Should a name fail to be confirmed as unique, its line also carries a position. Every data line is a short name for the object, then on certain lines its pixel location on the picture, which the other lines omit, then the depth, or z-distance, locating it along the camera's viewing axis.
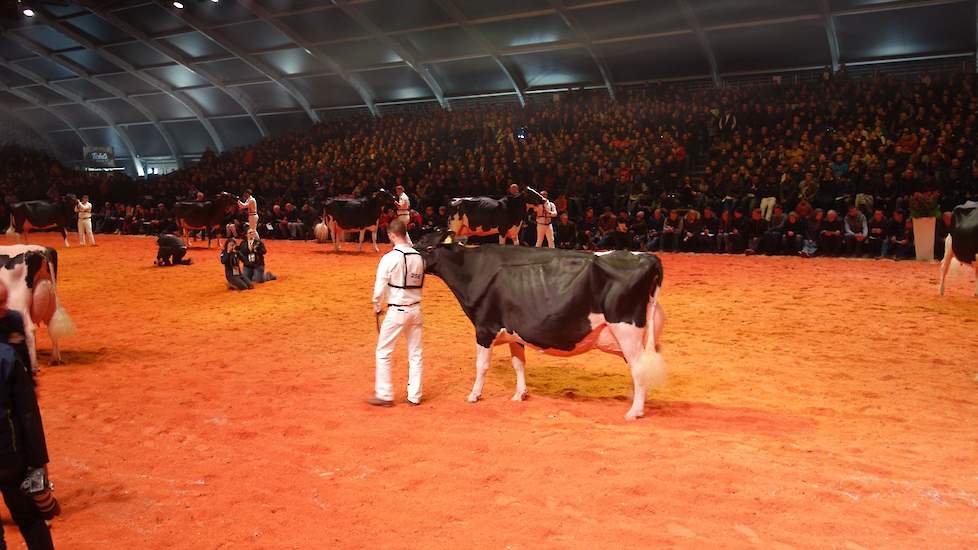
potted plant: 16.67
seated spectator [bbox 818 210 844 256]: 18.66
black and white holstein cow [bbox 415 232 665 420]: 6.40
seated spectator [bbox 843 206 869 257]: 18.44
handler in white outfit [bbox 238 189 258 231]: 20.36
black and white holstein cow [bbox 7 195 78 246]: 23.61
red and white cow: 8.05
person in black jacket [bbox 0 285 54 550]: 3.49
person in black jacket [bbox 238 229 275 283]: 15.41
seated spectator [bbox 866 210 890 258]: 18.31
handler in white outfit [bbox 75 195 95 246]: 24.19
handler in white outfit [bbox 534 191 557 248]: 19.25
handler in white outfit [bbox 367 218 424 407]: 6.93
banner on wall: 47.25
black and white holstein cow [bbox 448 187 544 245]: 20.30
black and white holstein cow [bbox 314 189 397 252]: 21.27
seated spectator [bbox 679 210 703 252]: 20.58
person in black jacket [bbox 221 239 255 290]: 14.87
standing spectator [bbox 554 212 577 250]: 22.39
